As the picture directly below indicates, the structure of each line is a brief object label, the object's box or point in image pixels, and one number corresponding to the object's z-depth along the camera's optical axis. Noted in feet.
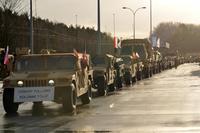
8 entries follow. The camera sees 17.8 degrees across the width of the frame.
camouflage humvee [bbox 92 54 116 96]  94.48
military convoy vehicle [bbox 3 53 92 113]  62.88
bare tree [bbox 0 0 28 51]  164.45
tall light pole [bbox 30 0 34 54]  130.72
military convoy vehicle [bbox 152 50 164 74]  204.66
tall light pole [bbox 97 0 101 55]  160.56
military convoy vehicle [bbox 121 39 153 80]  172.08
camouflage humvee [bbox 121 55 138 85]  131.54
